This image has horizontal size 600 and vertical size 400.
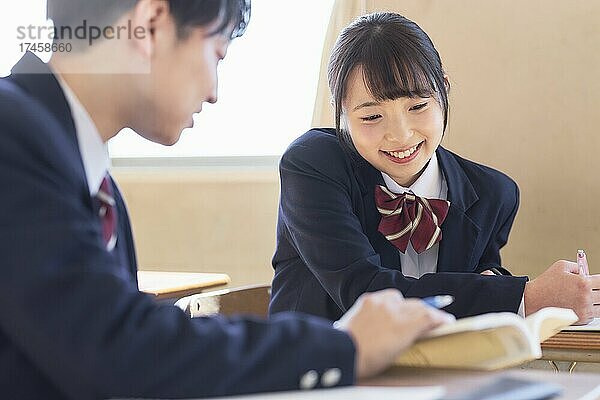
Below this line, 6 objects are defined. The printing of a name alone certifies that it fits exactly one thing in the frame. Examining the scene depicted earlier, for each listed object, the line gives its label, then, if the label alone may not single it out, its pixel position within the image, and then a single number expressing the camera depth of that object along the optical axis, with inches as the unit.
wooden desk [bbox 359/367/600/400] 52.0
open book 54.9
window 116.6
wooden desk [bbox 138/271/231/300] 95.9
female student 81.7
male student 47.3
